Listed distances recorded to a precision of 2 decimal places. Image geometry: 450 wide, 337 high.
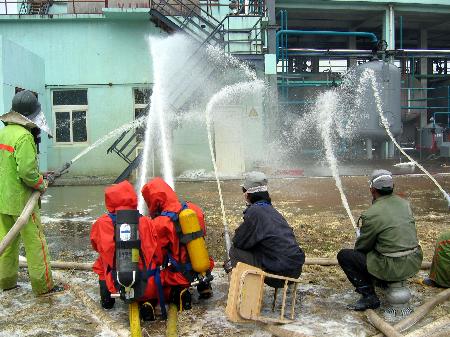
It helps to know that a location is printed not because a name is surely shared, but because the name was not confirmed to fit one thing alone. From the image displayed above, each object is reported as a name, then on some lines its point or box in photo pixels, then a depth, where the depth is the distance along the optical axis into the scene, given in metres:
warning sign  14.47
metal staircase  13.84
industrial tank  15.16
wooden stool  3.59
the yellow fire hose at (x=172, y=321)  3.58
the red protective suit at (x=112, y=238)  3.84
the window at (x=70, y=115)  15.72
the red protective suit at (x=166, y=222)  4.06
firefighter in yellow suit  4.55
